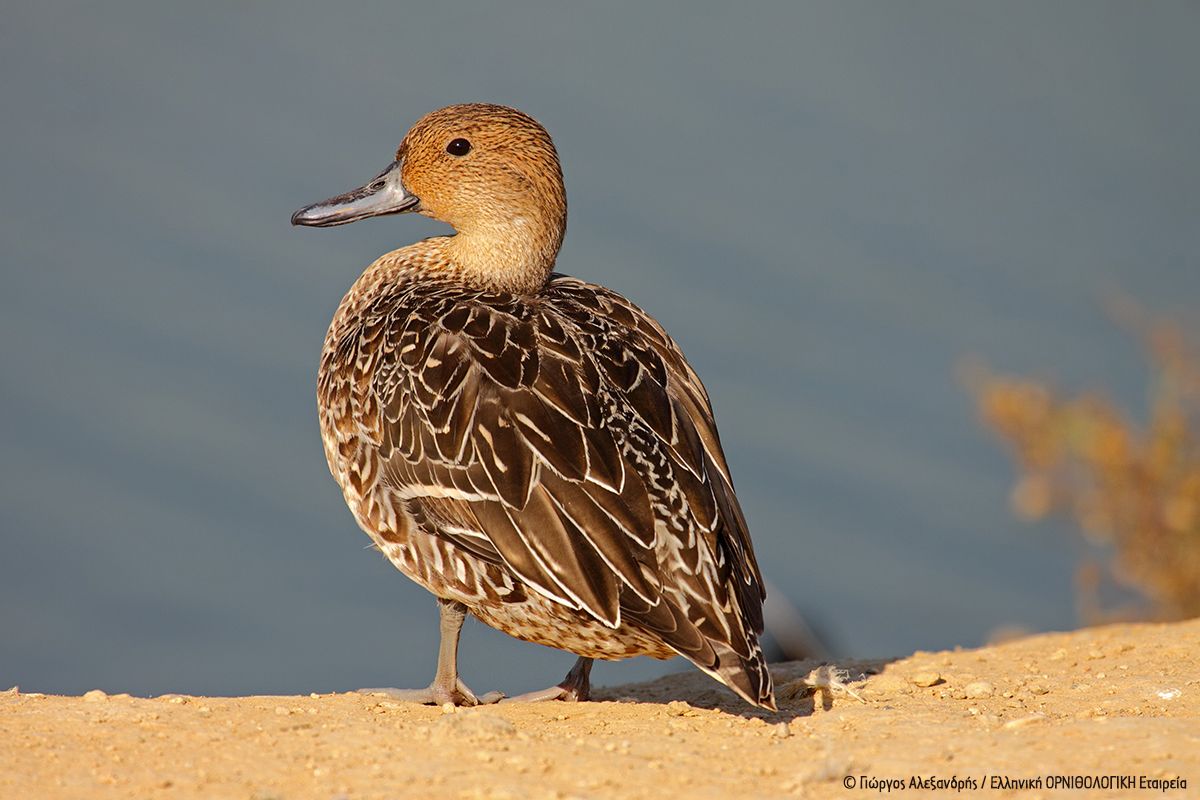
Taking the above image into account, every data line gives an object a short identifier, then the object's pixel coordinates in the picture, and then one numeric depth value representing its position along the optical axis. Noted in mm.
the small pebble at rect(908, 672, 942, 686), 10609
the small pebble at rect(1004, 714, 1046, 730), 8748
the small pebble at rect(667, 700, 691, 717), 9711
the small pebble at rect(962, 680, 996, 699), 10203
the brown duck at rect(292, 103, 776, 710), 9156
